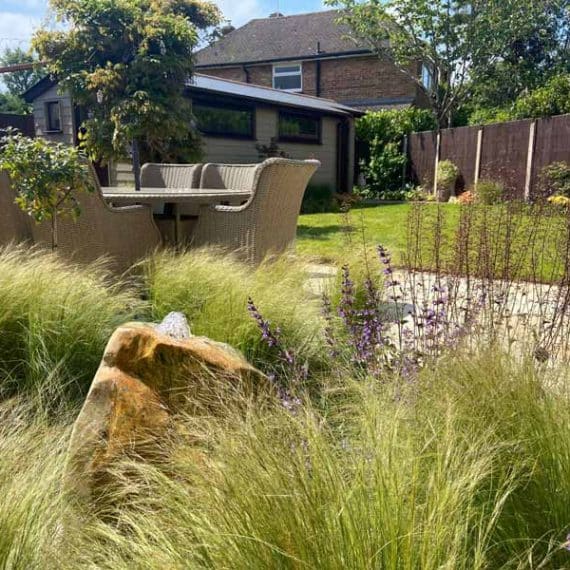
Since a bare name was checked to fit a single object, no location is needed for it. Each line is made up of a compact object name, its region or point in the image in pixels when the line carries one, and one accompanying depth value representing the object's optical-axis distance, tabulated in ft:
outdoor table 12.72
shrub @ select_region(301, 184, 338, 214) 41.42
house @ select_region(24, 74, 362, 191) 38.52
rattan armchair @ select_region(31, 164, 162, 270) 11.36
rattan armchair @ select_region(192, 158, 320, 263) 13.53
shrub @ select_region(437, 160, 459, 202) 47.42
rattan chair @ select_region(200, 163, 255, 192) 19.70
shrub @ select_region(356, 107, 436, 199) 53.21
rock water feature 5.07
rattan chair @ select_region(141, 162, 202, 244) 15.88
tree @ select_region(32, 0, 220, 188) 29.25
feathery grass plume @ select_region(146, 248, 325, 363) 8.14
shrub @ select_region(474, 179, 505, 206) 37.65
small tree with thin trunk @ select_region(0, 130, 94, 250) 10.06
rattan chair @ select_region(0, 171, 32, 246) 10.89
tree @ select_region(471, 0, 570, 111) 71.87
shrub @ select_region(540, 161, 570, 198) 38.03
